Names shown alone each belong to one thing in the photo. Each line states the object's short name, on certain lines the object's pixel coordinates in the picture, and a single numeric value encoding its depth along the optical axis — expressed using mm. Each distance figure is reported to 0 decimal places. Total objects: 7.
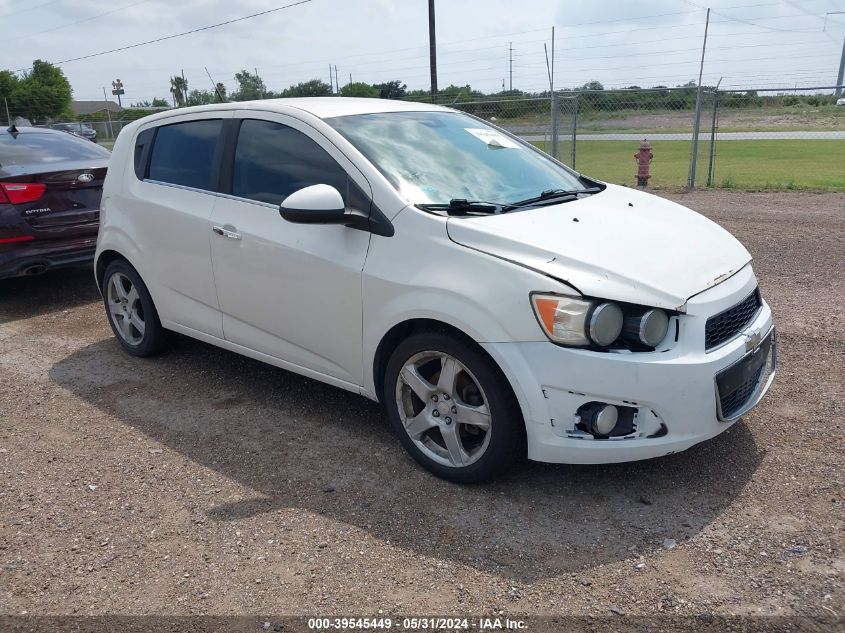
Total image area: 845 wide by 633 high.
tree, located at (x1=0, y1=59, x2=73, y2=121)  51469
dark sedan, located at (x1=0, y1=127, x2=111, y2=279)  6500
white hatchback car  3033
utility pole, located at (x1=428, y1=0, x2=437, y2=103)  22453
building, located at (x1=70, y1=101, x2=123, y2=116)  95088
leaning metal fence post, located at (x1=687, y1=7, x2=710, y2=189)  13221
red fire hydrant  13281
